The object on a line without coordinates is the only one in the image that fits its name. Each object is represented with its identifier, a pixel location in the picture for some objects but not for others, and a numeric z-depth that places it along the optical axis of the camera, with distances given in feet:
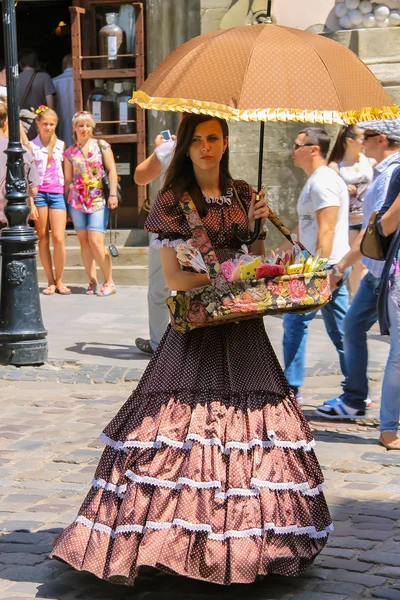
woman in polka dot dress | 12.51
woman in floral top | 37.22
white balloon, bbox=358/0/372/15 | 36.06
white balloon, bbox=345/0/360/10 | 36.11
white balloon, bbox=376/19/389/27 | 36.04
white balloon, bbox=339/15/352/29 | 36.19
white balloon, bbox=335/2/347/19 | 36.27
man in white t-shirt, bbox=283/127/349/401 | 21.43
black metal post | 26.66
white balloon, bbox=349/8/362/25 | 36.04
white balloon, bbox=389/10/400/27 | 36.04
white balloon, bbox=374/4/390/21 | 35.91
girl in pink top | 37.65
